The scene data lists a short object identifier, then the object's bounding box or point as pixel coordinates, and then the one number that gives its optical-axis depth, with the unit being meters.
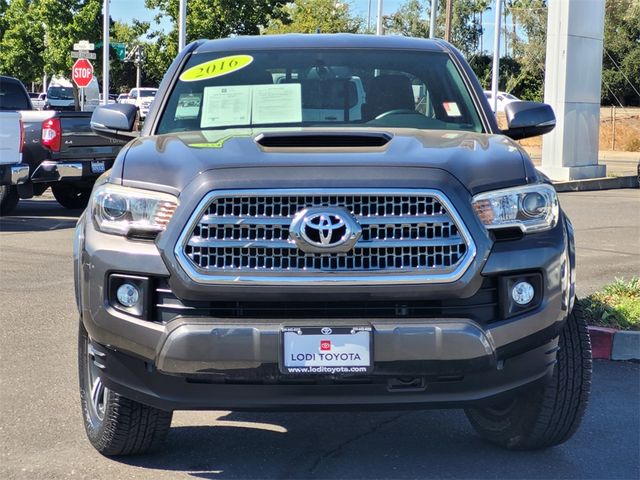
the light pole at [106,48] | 34.91
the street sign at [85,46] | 28.92
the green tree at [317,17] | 68.00
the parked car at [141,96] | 47.92
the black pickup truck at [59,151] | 14.27
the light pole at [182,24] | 31.62
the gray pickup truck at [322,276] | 3.72
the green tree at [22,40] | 51.44
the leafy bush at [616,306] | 6.78
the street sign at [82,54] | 28.61
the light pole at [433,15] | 38.62
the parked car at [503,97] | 45.45
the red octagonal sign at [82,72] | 28.44
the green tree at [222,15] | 45.81
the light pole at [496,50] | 33.00
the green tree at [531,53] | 55.94
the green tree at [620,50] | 48.94
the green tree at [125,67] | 49.44
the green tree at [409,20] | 69.31
